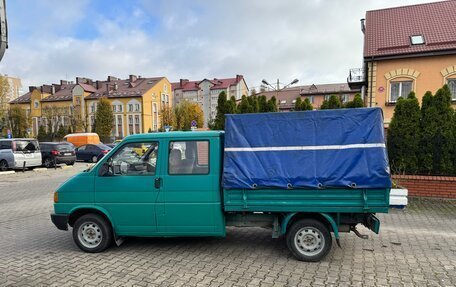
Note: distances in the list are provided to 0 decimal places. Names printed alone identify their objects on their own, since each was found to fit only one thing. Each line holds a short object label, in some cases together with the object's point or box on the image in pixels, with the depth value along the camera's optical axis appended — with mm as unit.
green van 4422
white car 16172
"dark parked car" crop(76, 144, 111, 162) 23914
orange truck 33312
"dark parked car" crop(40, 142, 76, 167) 18719
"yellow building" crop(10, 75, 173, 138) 68312
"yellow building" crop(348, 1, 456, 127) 16688
